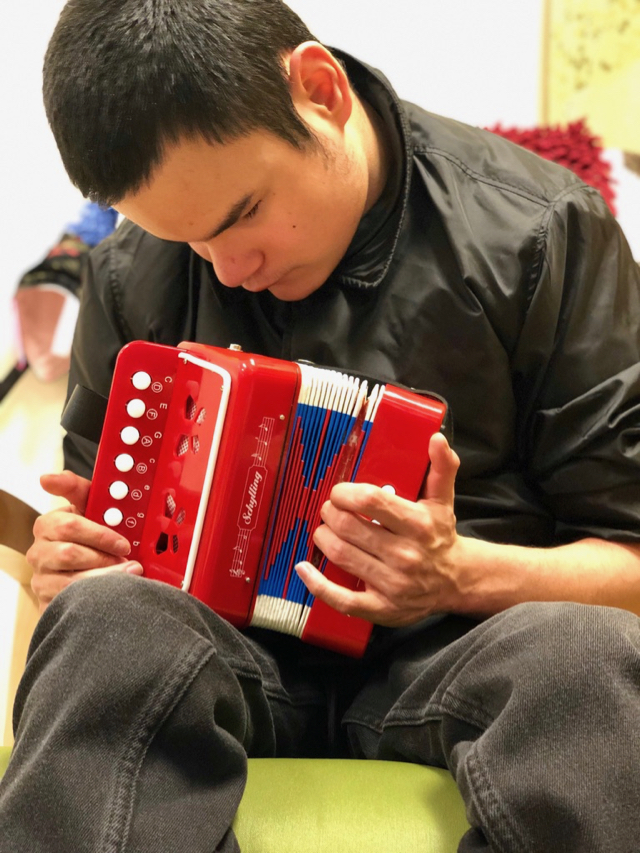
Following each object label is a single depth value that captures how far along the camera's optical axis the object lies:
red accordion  0.91
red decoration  1.69
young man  0.69
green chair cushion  0.75
